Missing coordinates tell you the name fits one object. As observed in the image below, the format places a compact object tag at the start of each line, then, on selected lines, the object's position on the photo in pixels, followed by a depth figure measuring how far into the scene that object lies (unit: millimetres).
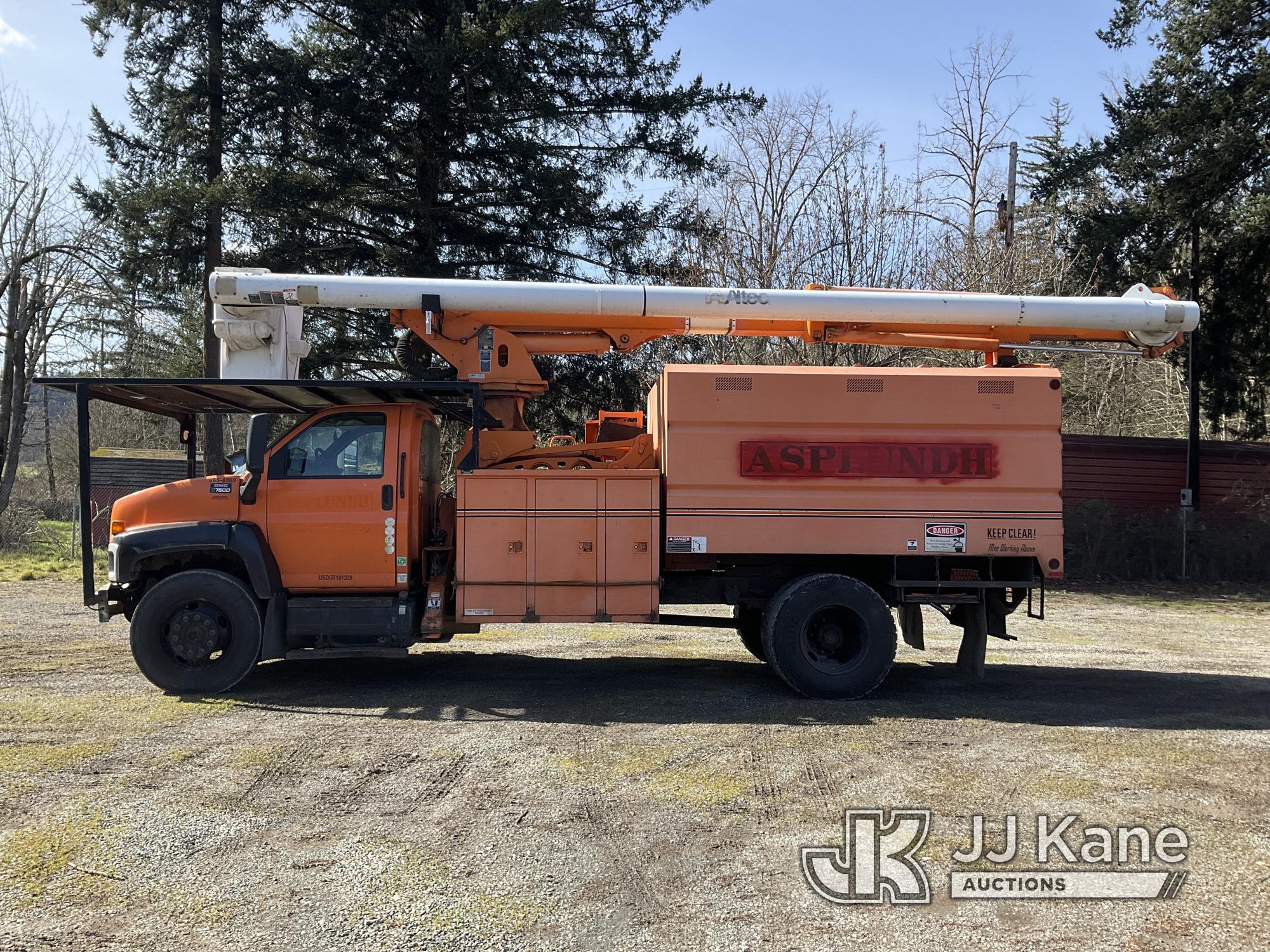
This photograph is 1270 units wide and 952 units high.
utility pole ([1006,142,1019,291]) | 18109
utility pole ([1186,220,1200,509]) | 18141
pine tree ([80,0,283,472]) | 16094
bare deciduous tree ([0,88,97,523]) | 21938
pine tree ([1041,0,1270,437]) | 16781
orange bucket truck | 7527
